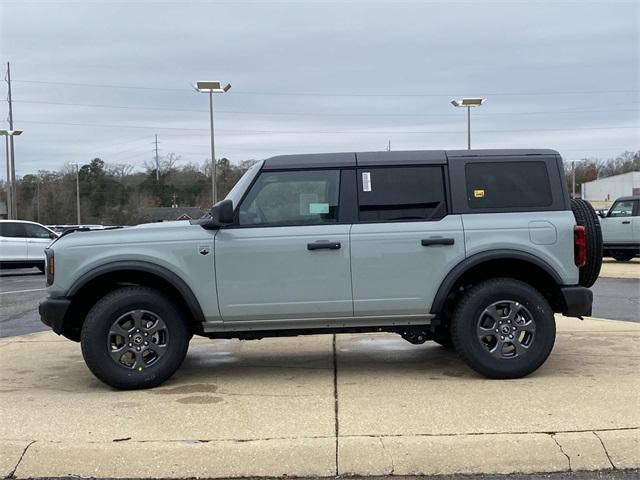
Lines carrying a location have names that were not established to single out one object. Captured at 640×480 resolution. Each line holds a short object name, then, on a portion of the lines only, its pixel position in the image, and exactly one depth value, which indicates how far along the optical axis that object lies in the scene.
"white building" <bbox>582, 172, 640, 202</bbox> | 85.38
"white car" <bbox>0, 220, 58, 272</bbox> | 20.53
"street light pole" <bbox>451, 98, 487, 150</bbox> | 33.28
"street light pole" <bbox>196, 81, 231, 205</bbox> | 27.47
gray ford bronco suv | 5.52
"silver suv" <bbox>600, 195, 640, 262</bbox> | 18.73
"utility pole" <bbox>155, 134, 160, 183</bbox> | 73.05
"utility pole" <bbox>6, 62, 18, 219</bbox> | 36.25
